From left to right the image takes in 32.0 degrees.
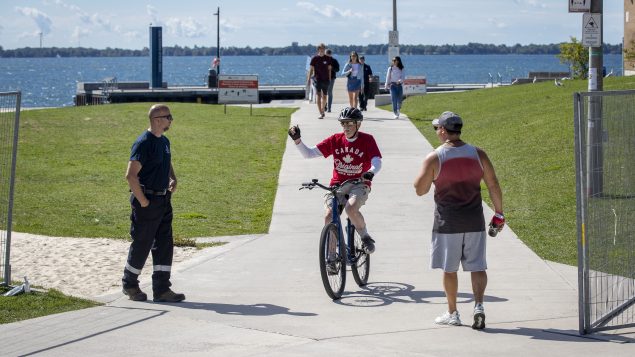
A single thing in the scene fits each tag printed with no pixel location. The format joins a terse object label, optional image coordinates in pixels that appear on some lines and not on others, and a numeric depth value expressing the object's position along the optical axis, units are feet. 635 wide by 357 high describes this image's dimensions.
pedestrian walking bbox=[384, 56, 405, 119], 97.55
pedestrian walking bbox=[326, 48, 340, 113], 96.33
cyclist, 32.60
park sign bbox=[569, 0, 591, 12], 47.06
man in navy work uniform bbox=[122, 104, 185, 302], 31.63
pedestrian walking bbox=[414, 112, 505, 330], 27.91
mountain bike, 31.53
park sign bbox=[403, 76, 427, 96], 136.87
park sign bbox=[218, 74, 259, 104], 110.73
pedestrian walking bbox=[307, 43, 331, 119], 93.04
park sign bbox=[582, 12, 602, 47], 47.37
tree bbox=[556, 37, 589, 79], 136.77
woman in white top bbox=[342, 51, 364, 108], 94.53
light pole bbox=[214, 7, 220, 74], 235.09
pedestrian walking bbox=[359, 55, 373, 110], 106.63
